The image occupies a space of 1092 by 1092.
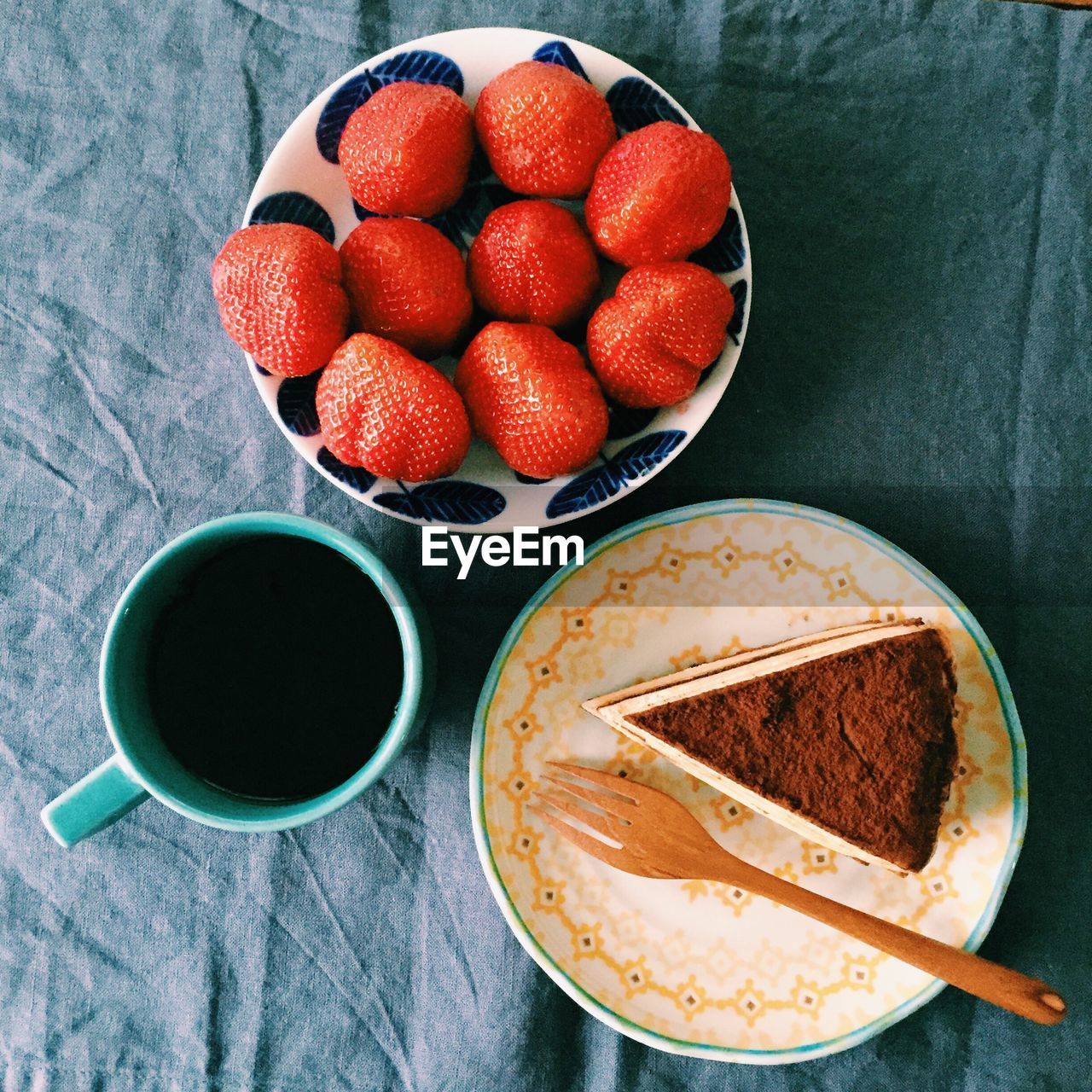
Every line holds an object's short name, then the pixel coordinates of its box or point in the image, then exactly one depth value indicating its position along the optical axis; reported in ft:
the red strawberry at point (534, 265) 1.12
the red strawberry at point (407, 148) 1.09
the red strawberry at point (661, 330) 1.09
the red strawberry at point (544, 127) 1.09
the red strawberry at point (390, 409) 1.08
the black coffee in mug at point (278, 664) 1.10
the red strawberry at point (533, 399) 1.09
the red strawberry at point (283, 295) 1.08
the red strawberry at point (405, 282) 1.11
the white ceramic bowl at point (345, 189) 1.13
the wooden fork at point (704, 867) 1.14
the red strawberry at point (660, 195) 1.08
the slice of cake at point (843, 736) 1.14
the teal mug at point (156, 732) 1.01
